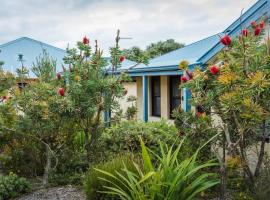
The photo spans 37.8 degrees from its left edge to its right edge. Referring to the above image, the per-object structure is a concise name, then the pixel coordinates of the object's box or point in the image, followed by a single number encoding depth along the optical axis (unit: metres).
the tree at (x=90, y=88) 7.90
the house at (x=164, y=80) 12.73
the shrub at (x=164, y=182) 5.09
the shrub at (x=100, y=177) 6.07
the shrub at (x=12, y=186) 7.09
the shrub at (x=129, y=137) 9.14
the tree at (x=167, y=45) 38.20
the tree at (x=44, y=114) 7.55
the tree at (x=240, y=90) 5.30
